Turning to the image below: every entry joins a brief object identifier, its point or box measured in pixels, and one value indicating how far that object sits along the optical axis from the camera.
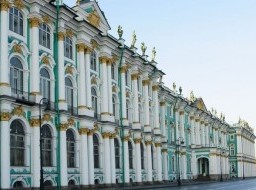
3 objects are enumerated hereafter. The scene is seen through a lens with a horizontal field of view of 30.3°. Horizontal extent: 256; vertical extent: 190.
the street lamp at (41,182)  29.08
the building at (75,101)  35.66
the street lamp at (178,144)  72.06
